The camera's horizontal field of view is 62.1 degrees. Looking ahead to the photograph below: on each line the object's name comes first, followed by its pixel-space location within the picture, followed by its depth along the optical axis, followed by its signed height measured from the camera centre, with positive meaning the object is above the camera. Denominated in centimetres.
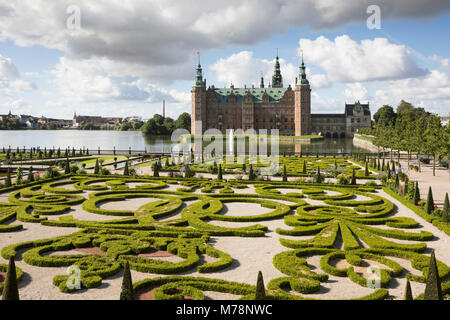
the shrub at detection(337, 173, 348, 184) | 2292 -245
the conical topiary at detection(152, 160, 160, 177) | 2576 -200
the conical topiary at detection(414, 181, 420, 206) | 1723 -267
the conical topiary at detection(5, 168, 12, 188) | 2080 -211
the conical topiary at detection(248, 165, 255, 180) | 2442 -222
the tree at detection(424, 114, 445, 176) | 2901 +8
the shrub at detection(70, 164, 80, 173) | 2759 -192
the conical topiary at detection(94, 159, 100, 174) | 2679 -193
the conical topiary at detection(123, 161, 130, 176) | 2638 -209
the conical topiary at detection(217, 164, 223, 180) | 2461 -225
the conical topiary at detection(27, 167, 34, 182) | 2272 -207
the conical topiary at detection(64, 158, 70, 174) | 2659 -185
